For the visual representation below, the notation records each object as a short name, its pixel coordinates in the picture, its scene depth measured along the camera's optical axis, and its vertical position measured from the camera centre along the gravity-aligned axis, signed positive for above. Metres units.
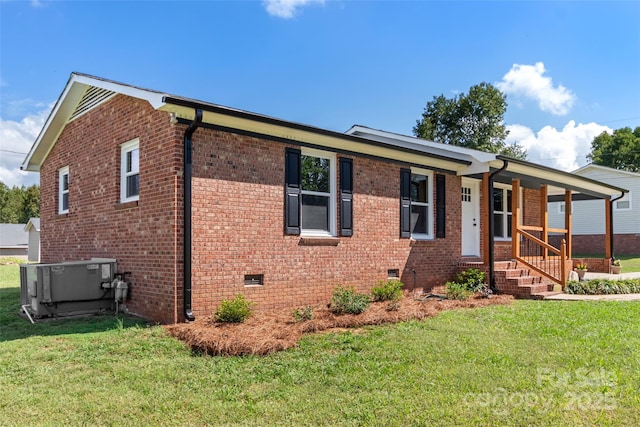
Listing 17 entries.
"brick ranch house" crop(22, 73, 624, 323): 7.21 +0.42
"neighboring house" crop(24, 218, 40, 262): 37.56 -1.53
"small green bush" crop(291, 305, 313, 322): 7.19 -1.47
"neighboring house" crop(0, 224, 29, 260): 43.94 -1.62
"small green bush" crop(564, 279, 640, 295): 10.52 -1.53
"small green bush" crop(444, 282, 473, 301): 9.52 -1.48
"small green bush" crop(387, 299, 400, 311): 7.78 -1.44
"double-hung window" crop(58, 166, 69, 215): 11.16 +0.86
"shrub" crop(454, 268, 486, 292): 10.46 -1.33
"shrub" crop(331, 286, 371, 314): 7.62 -1.36
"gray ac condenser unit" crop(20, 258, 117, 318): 7.65 -1.11
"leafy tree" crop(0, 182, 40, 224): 56.22 +2.81
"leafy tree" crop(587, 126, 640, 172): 45.59 +7.55
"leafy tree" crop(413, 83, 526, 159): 38.88 +8.87
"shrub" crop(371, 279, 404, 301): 8.92 -1.36
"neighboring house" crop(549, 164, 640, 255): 27.12 +0.34
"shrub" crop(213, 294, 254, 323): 6.84 -1.34
